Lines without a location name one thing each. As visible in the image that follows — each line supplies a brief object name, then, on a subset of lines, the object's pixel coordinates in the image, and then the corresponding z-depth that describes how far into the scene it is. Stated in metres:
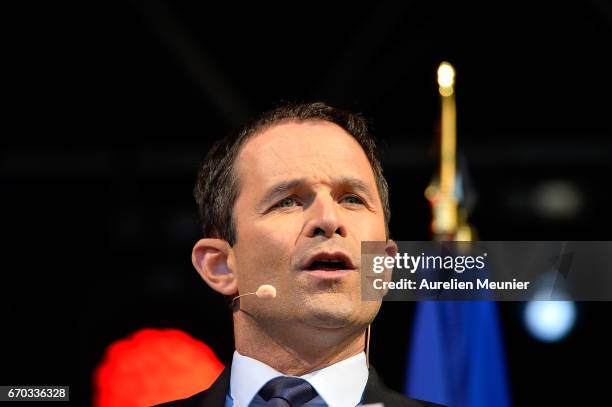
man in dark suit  3.60
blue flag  4.38
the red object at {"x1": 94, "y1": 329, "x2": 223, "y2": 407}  4.56
